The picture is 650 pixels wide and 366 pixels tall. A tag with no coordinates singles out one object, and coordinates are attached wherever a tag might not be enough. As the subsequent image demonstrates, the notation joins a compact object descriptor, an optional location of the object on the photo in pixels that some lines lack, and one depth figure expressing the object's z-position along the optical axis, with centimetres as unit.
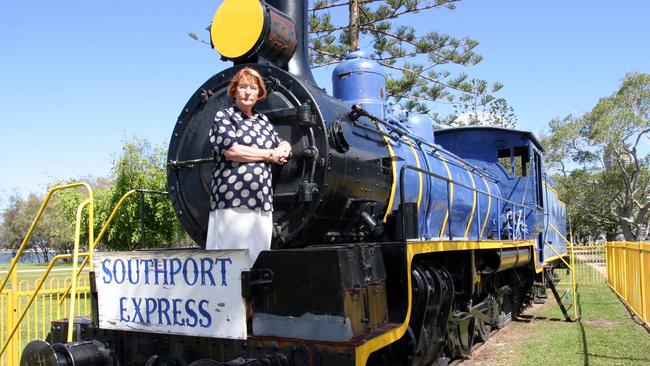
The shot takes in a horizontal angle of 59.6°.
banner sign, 354
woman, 382
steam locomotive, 343
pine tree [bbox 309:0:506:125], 2144
